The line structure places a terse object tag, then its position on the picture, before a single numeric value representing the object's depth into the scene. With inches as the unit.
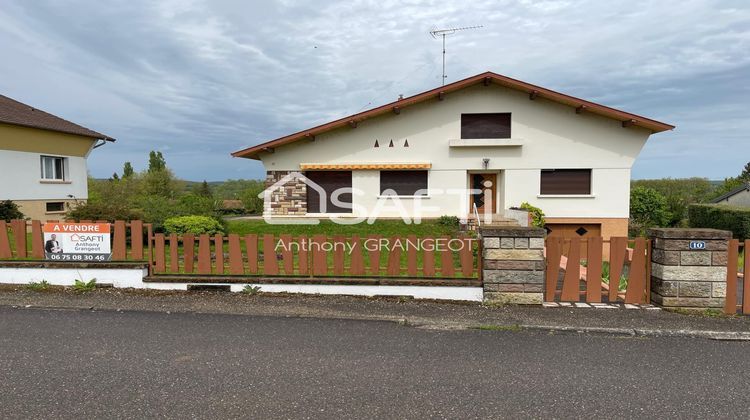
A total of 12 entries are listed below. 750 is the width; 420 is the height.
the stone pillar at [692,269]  213.9
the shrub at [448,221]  586.8
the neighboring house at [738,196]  1283.2
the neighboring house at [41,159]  676.1
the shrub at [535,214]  543.2
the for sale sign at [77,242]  258.7
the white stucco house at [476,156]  589.0
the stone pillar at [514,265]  226.5
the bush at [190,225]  402.0
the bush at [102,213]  406.5
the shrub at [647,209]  844.6
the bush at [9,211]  594.0
